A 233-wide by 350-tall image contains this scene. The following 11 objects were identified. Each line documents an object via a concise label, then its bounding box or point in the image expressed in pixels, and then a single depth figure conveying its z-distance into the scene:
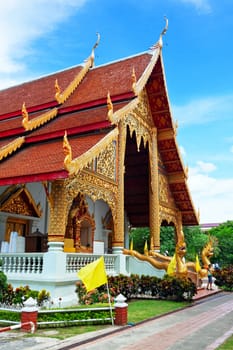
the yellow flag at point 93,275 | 6.68
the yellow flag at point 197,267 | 14.20
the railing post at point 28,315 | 5.96
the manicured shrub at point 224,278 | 14.99
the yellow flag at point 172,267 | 11.33
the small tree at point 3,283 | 7.01
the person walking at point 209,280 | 14.35
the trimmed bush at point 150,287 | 9.59
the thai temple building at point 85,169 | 8.31
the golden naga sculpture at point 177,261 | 11.22
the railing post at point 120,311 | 6.64
